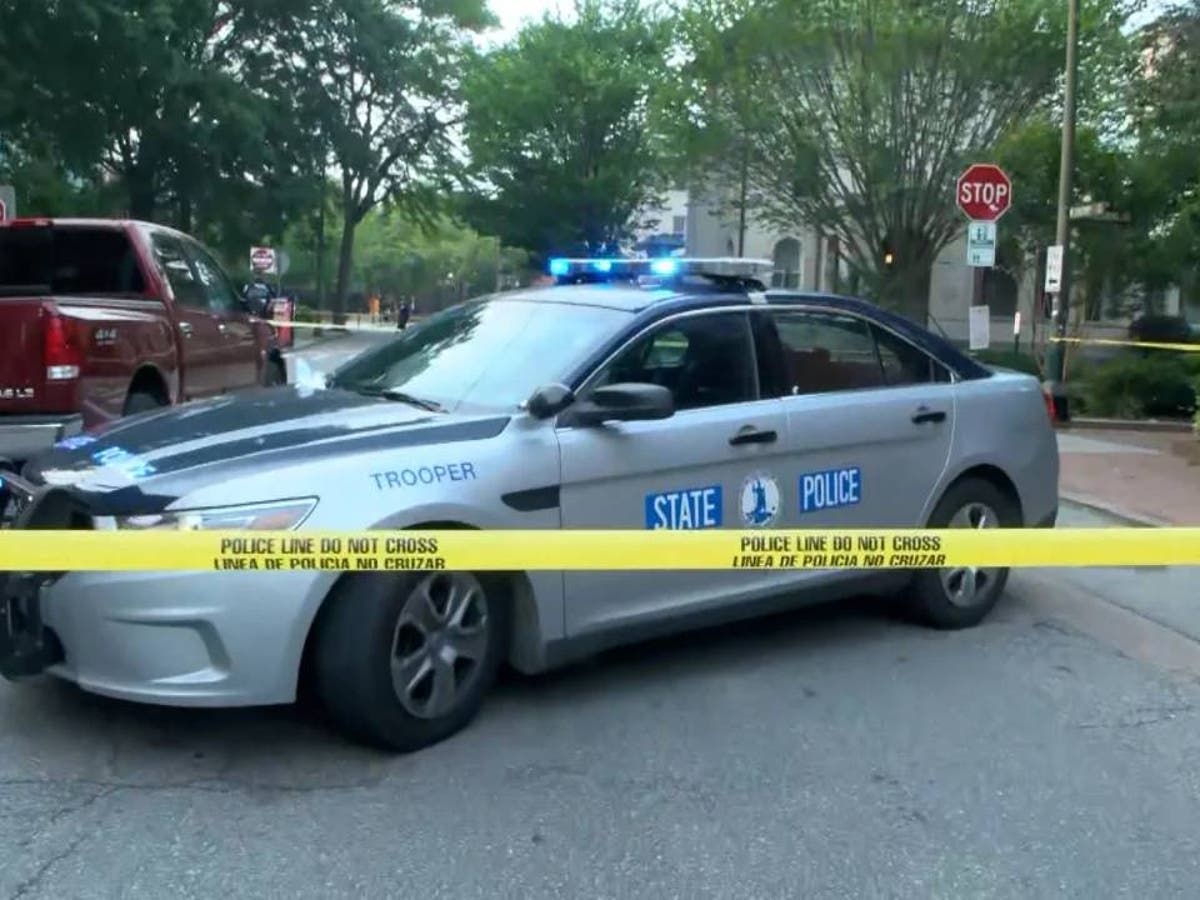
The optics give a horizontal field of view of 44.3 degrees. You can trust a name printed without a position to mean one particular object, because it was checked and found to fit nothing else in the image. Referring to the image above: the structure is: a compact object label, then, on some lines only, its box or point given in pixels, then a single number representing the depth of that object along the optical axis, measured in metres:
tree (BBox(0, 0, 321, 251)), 25.83
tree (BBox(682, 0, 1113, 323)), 24.11
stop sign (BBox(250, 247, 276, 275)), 38.09
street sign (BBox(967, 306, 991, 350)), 15.73
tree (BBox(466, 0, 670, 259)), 42.09
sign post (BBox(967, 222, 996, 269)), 15.48
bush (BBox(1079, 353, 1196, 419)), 18.98
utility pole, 18.00
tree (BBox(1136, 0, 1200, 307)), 18.55
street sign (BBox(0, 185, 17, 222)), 18.04
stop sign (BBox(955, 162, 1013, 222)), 15.48
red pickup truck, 8.50
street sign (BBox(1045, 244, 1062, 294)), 18.17
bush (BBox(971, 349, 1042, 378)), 24.77
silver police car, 4.62
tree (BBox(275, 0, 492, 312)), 35.25
